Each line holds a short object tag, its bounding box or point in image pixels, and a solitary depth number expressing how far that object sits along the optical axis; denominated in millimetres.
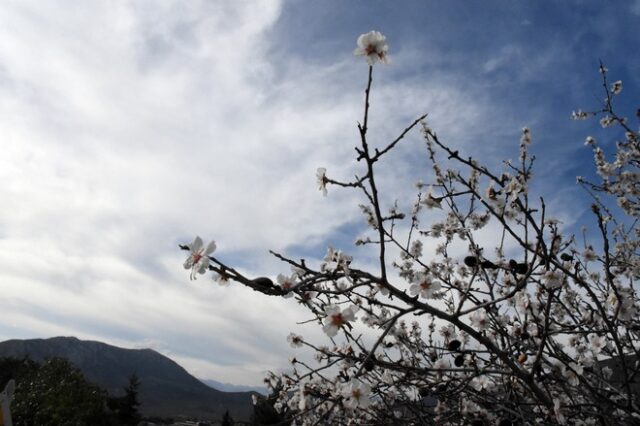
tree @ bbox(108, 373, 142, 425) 36188
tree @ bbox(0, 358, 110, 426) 21969
